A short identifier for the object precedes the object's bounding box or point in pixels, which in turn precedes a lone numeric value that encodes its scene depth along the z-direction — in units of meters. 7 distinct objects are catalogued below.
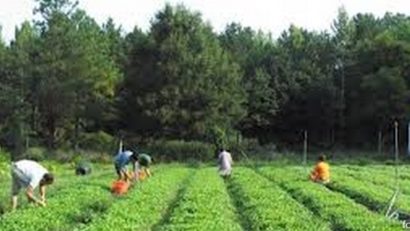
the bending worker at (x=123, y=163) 34.03
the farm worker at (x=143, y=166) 38.20
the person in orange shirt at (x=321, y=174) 37.03
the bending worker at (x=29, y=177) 23.77
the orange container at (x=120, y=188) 30.83
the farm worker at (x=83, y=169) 48.50
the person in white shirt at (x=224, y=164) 43.19
